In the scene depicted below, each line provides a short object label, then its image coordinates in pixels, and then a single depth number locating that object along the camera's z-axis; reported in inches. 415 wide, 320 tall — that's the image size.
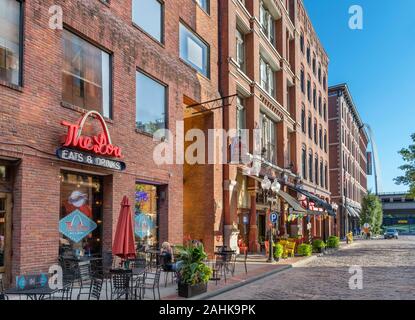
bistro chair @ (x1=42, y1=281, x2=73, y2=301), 343.6
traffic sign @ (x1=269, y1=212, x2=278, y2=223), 792.3
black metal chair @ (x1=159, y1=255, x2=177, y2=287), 495.6
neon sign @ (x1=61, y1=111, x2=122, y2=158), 461.6
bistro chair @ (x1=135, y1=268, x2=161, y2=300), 389.9
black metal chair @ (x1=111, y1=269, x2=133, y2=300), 374.0
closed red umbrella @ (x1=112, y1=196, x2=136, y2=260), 412.5
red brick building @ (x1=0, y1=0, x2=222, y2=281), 420.8
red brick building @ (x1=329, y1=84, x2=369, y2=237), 2451.3
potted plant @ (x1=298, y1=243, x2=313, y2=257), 930.1
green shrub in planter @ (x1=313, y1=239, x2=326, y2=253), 1043.5
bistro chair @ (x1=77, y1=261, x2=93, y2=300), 437.5
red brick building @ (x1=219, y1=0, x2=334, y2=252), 906.1
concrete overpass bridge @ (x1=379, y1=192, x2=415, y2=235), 4197.8
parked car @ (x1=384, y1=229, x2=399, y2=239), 2433.6
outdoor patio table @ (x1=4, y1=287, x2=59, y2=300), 292.8
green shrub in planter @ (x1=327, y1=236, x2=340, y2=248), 1237.7
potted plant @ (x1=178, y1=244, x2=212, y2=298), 431.8
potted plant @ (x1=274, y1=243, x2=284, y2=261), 805.6
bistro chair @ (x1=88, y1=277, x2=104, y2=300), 375.6
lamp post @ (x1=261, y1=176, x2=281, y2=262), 792.6
